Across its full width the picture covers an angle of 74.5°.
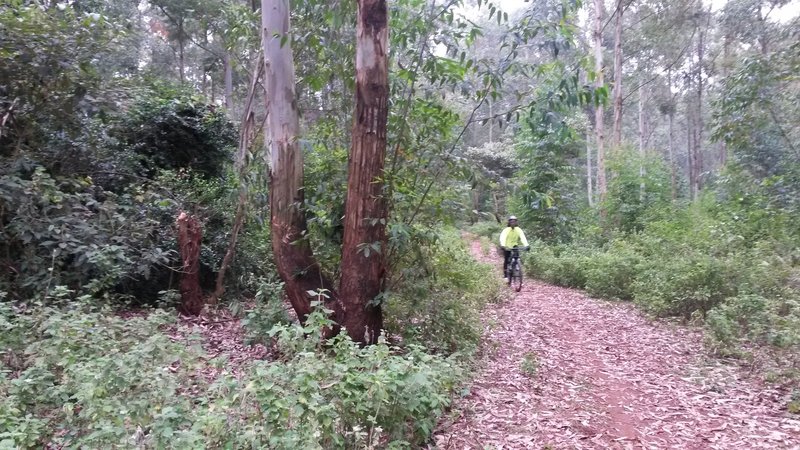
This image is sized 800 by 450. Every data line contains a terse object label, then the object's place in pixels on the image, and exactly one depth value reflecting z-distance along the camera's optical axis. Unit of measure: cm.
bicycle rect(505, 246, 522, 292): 1180
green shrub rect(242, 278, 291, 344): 612
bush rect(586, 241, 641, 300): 1079
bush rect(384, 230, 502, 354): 602
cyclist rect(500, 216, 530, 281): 1173
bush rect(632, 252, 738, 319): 795
